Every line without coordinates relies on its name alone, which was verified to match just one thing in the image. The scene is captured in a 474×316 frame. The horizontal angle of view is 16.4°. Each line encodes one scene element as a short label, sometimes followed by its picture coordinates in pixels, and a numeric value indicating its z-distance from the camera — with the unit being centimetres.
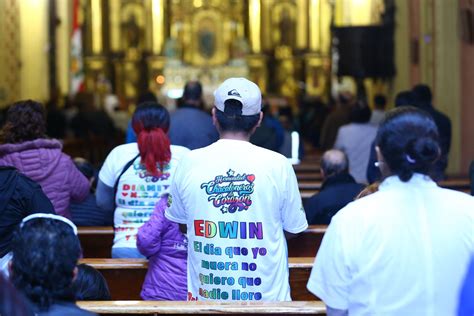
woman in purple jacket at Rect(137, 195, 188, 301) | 858
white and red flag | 3521
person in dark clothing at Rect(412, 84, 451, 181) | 1414
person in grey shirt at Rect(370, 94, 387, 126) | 1842
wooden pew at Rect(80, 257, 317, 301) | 917
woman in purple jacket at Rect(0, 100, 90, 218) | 989
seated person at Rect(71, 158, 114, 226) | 1264
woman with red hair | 965
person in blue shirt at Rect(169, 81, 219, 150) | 1320
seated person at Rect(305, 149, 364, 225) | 1123
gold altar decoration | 4532
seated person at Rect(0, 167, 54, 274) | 781
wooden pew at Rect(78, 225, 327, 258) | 1146
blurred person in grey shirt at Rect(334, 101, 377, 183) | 1631
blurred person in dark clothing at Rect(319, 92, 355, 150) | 2004
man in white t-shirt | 700
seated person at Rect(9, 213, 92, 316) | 486
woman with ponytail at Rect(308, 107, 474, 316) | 535
